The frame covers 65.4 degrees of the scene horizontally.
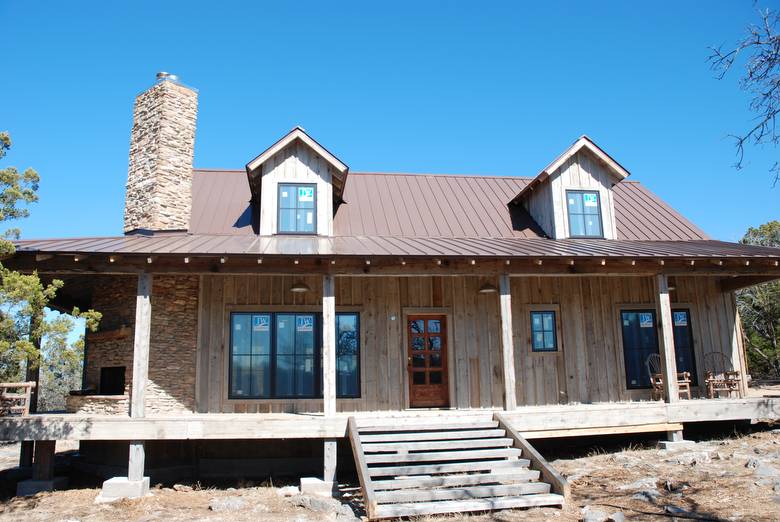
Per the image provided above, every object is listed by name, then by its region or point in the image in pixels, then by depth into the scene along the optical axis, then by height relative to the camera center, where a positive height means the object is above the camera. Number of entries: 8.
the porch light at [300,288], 12.52 +1.52
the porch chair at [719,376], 13.32 -0.57
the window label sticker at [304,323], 12.88 +0.81
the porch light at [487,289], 12.96 +1.44
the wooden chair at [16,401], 10.81 -0.56
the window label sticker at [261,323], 12.78 +0.83
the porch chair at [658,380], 13.02 -0.60
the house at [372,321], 10.70 +0.81
